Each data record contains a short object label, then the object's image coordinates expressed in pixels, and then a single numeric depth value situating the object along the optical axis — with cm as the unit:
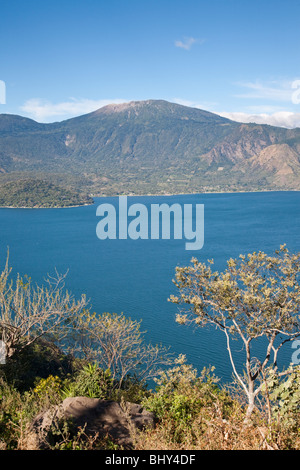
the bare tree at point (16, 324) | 1312
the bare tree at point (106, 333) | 1586
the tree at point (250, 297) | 1086
